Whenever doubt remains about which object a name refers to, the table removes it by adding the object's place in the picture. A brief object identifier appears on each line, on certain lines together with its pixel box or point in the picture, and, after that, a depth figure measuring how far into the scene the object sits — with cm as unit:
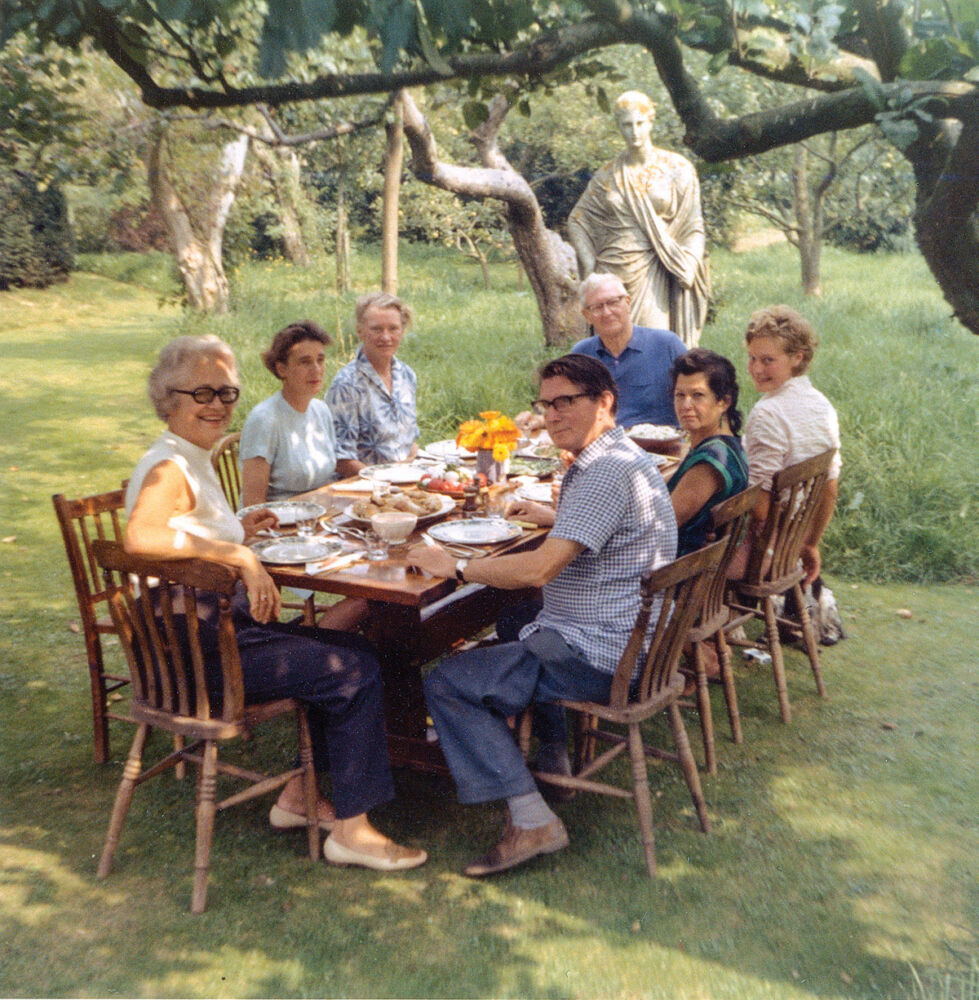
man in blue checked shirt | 297
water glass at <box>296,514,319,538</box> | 343
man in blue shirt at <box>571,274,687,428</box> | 516
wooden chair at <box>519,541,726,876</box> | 283
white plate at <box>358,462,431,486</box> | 416
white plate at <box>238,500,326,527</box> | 356
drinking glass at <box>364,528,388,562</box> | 320
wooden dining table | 297
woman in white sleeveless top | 291
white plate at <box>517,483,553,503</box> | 389
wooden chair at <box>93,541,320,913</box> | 269
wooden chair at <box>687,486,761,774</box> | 327
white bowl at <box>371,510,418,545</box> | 327
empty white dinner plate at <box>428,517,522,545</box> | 330
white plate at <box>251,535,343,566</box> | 314
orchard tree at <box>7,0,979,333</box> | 191
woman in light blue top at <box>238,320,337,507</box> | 417
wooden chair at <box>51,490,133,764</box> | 347
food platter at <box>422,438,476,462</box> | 471
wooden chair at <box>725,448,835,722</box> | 380
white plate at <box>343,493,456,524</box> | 353
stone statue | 687
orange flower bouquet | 387
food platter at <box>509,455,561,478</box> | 433
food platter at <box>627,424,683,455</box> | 467
